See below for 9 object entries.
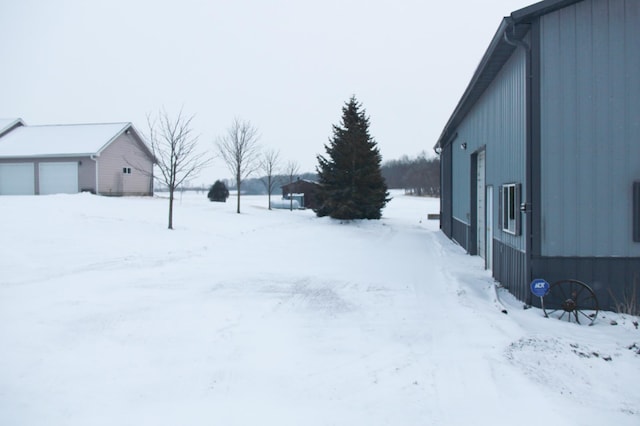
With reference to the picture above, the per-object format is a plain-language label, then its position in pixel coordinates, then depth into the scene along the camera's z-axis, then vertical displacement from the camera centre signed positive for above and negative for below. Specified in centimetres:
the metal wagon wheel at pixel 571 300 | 749 -157
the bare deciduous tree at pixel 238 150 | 3491 +349
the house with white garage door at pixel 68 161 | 2988 +246
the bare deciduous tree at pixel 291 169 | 4769 +300
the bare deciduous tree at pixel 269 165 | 4203 +298
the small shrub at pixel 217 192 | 4769 +84
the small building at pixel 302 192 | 4966 +82
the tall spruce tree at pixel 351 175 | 2944 +141
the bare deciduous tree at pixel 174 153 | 2175 +210
